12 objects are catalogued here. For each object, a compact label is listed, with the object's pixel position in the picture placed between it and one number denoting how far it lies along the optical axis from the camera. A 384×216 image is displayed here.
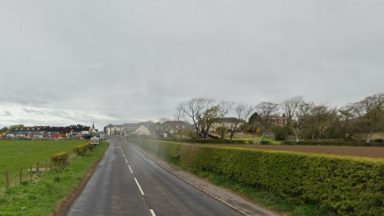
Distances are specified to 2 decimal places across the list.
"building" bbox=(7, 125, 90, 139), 177.00
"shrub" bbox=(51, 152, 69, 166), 34.23
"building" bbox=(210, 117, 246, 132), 156.49
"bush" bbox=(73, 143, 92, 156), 53.41
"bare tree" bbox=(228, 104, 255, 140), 158.16
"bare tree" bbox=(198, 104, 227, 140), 146.62
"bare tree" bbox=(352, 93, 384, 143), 113.31
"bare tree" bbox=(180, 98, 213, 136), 149.88
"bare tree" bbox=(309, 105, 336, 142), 123.81
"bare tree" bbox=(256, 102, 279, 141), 151.12
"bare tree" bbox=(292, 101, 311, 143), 130.52
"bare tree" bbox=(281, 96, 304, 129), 139.10
